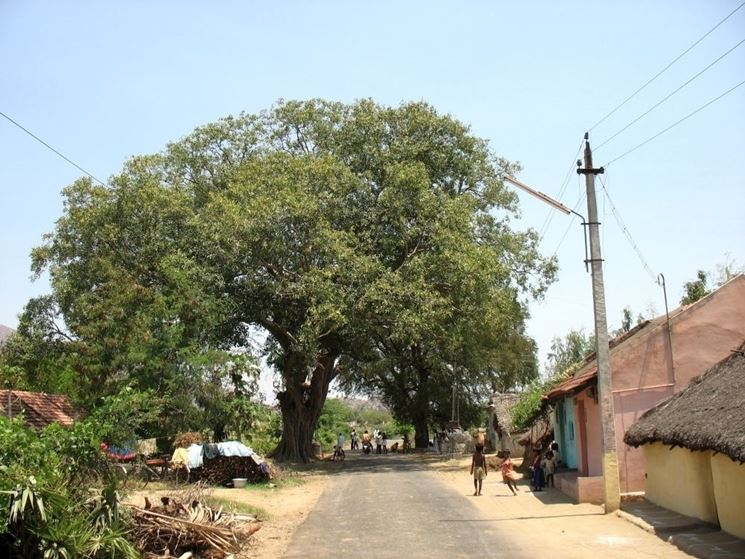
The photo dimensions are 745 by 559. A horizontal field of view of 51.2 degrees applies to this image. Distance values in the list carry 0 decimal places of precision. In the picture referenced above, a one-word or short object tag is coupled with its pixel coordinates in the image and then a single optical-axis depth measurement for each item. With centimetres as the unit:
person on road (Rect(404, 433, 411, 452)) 5341
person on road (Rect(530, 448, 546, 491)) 2195
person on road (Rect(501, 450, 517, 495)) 2134
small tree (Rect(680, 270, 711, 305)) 2689
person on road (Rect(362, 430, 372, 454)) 5096
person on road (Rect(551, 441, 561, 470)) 2417
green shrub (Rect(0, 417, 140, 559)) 984
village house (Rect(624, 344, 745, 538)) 1215
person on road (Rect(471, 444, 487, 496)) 2142
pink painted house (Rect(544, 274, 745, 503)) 1883
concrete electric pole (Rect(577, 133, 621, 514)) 1622
